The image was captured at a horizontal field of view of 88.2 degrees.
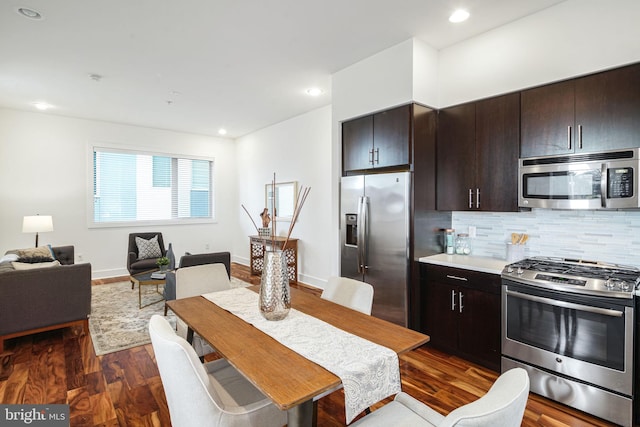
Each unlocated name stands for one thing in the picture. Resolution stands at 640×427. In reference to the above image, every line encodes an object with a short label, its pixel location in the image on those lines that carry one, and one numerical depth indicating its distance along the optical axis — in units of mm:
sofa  3020
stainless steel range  2037
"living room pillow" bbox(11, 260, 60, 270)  3409
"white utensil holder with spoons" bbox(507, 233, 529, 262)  2941
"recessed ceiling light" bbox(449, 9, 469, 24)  2672
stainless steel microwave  2215
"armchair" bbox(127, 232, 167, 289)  5199
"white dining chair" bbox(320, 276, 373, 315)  2098
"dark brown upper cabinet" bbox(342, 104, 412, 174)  3145
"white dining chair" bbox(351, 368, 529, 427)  829
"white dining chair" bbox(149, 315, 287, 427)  1187
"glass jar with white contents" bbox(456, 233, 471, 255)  3375
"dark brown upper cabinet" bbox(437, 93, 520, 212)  2818
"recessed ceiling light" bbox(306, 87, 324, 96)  4480
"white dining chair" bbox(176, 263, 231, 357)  2283
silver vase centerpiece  1707
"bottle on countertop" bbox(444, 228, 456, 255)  3420
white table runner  1219
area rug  3344
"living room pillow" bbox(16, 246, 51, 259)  4227
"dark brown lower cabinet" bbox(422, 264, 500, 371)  2695
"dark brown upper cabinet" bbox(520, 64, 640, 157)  2246
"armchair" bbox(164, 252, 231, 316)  3662
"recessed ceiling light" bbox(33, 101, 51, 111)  5047
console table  5742
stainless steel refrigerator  3111
